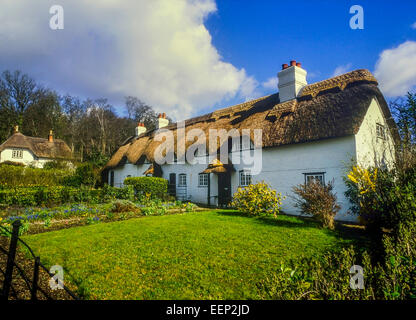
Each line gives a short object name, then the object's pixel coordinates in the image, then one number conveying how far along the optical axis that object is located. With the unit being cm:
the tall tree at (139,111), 4831
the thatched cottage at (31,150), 3462
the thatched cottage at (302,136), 1130
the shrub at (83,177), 2201
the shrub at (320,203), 840
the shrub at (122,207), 1184
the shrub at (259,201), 1030
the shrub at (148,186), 1720
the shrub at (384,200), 569
